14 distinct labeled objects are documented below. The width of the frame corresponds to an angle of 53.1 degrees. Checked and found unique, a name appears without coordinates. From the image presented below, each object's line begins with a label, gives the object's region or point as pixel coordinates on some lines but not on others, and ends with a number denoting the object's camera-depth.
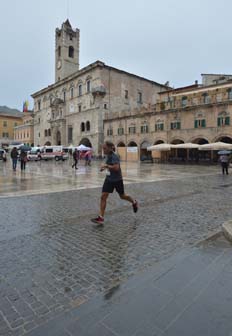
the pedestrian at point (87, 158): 26.70
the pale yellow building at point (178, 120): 30.69
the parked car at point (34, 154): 37.41
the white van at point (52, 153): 37.72
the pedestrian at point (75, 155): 20.68
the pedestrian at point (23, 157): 18.04
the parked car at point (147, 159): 36.18
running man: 5.35
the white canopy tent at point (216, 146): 25.65
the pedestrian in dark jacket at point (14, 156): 17.61
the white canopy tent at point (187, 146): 28.91
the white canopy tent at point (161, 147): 30.57
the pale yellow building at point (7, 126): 77.46
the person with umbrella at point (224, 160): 16.90
